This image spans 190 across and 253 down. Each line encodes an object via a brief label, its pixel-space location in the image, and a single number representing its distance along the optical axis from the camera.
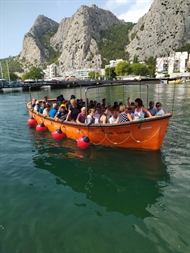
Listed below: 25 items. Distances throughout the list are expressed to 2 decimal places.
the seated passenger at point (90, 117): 9.36
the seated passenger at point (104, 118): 8.98
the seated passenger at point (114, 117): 9.02
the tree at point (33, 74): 146.50
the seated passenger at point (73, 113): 10.65
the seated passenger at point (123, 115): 8.30
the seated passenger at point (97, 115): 9.63
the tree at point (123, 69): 105.44
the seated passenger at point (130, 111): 8.93
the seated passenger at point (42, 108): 14.36
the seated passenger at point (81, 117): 9.89
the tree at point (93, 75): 138.25
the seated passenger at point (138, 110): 8.67
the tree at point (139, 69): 103.00
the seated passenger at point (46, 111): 12.89
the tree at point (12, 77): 125.90
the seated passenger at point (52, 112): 12.36
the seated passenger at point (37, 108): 14.86
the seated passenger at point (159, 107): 9.27
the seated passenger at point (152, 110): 9.68
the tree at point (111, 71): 124.76
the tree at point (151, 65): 108.07
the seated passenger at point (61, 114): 11.10
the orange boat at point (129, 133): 7.92
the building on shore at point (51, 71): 188.88
